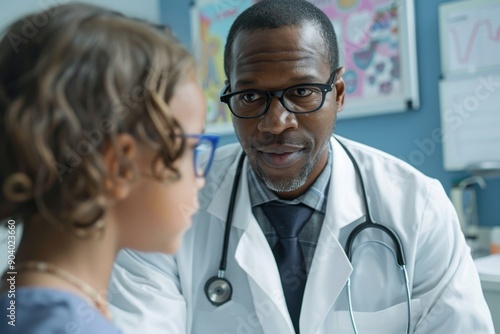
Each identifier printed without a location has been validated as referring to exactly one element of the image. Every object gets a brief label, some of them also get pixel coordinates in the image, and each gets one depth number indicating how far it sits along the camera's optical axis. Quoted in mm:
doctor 1029
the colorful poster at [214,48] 2479
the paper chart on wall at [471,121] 1755
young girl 490
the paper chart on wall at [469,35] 1755
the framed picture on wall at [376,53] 1912
